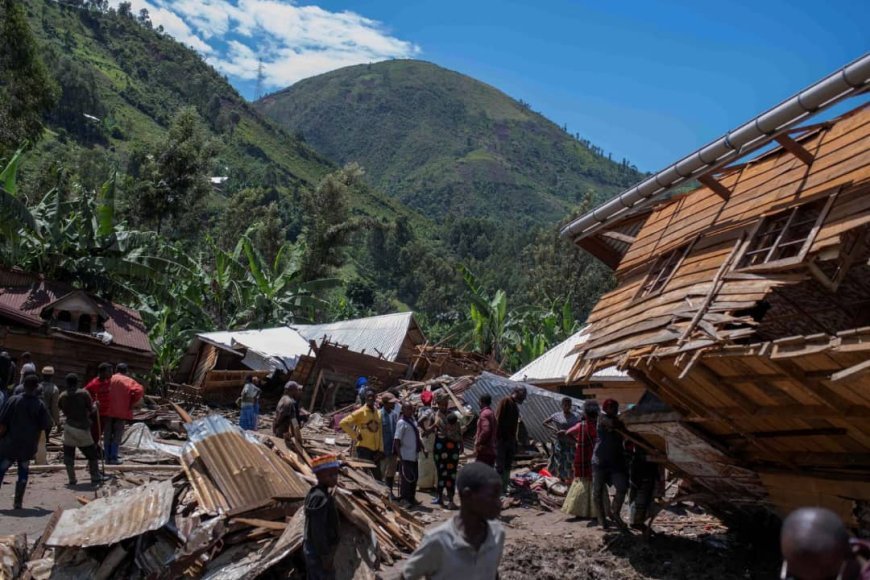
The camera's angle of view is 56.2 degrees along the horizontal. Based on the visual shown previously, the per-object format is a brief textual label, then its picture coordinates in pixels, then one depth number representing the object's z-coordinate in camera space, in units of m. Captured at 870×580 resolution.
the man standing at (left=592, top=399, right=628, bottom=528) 9.87
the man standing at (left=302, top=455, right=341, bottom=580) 6.17
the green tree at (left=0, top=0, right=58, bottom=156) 30.42
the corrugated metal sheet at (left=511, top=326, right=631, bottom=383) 20.25
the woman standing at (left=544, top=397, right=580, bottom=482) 13.23
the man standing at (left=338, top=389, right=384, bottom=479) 11.70
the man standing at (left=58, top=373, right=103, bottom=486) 10.84
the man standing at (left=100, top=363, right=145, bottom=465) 11.92
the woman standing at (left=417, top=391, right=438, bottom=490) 12.52
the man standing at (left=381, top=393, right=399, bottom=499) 11.88
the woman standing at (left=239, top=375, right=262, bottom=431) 15.95
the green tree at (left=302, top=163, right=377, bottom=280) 39.34
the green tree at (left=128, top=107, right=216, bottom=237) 34.00
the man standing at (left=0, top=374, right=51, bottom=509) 9.55
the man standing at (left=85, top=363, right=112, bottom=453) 11.96
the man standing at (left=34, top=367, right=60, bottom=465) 12.23
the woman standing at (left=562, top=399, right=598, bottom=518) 10.81
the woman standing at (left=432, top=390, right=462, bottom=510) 11.80
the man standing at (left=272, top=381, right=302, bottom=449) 11.24
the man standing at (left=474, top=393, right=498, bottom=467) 11.36
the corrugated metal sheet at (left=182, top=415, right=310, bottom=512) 8.54
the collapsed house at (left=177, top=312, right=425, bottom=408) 22.73
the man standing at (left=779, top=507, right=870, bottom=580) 2.81
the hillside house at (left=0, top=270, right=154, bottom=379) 19.84
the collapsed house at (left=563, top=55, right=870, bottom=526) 7.06
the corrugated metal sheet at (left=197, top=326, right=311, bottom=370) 23.27
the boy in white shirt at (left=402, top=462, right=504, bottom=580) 3.97
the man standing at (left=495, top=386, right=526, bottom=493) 11.84
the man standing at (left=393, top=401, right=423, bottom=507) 11.51
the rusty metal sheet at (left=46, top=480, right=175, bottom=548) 7.84
